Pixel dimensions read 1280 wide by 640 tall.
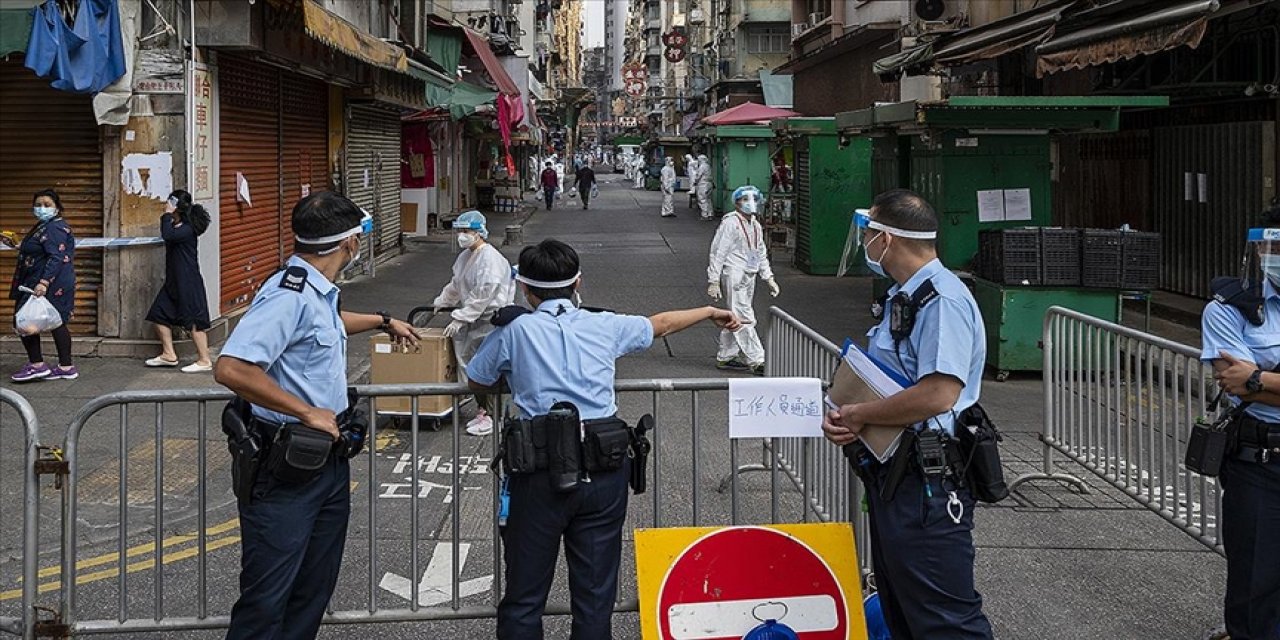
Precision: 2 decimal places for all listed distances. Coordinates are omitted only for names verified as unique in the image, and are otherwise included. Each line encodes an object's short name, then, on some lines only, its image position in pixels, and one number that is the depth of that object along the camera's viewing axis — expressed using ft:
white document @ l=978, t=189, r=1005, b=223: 41.68
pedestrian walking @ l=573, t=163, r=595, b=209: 141.41
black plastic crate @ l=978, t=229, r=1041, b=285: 36.91
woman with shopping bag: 34.19
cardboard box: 29.99
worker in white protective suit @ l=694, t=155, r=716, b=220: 122.72
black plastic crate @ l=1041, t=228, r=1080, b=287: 36.94
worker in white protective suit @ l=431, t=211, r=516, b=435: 29.91
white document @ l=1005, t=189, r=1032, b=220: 41.78
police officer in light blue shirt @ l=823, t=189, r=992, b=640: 13.00
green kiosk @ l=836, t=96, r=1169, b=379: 36.99
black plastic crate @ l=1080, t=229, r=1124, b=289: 36.65
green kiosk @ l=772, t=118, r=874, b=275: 64.75
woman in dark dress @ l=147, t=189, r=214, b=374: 36.45
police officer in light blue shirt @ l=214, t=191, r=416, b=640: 13.19
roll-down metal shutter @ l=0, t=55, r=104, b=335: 39.27
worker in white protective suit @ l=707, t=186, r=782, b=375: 39.42
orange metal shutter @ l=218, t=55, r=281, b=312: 44.70
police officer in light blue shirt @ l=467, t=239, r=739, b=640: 14.20
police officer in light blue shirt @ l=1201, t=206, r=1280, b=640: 14.62
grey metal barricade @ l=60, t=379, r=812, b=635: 16.10
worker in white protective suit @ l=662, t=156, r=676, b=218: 124.26
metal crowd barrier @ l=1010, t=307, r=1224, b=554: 19.84
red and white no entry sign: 14.84
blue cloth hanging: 34.71
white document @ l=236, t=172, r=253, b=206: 45.29
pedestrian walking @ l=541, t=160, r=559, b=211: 139.44
